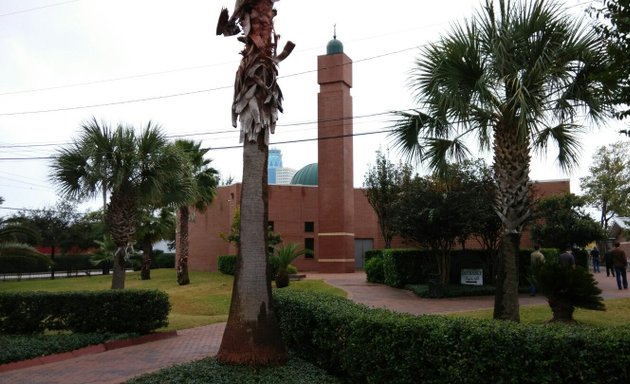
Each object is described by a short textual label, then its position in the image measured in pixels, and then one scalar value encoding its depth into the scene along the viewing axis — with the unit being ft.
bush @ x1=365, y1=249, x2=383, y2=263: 87.26
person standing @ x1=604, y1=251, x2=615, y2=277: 73.45
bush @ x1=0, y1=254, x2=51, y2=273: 44.24
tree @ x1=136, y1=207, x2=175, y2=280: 101.00
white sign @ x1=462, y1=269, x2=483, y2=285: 65.67
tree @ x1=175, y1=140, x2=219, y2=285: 89.45
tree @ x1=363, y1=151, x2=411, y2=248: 97.14
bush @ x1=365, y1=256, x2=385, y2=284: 79.25
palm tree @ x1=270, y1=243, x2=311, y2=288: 74.84
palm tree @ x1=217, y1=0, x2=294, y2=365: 25.07
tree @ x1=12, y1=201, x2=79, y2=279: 152.63
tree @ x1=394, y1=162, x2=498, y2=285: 62.03
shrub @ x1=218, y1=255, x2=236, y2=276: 104.53
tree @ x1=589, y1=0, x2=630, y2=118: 20.56
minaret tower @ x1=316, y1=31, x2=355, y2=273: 105.29
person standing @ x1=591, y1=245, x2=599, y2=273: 89.97
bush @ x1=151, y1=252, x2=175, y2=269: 161.79
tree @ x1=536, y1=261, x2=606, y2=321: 35.09
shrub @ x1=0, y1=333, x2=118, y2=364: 31.45
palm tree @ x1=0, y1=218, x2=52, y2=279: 44.06
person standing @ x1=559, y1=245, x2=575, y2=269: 55.42
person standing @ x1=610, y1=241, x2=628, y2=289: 61.05
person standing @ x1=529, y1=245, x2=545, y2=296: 37.81
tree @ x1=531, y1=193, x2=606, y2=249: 84.53
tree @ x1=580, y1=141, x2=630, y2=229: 144.46
